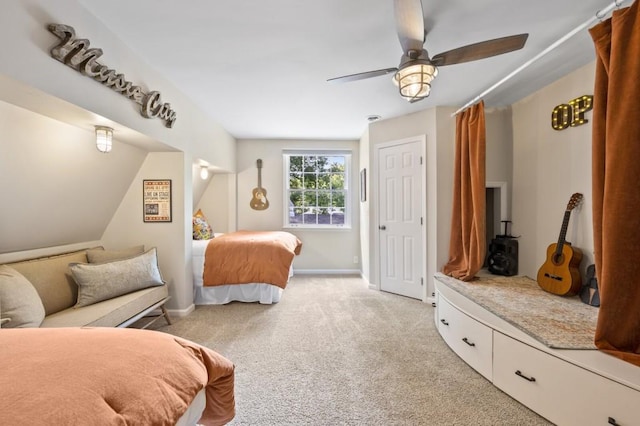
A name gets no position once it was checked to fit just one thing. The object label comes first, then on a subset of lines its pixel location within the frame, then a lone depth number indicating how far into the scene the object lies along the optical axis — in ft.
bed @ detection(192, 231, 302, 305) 10.56
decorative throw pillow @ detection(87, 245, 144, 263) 8.05
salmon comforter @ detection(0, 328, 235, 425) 2.20
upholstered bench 5.49
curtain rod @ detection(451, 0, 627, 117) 4.43
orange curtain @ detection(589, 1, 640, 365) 4.59
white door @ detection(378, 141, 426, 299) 11.21
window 16.12
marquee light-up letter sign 7.21
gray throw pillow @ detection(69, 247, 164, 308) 6.89
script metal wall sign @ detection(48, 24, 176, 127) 4.83
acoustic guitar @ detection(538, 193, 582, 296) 7.14
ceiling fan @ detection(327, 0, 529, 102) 4.58
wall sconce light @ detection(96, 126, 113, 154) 6.33
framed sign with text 9.39
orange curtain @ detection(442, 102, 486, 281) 8.77
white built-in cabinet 4.11
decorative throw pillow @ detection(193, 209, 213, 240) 12.25
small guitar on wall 15.76
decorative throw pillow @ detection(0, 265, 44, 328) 5.20
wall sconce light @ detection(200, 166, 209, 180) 12.75
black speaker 9.39
